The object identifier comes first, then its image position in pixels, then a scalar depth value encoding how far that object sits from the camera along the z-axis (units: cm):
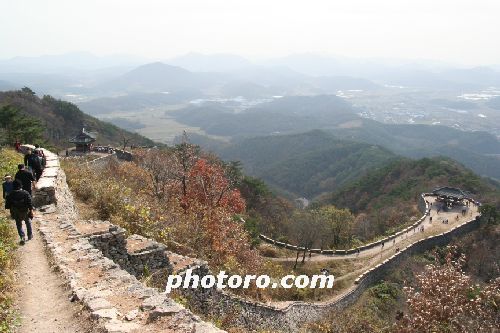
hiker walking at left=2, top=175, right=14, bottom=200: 1039
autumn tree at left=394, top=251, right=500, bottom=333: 1184
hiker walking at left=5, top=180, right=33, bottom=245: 930
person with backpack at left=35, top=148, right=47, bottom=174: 1473
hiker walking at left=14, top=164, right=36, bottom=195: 1090
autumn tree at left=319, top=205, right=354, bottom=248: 3634
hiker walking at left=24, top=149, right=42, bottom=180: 1366
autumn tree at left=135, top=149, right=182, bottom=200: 2528
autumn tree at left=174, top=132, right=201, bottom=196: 2706
